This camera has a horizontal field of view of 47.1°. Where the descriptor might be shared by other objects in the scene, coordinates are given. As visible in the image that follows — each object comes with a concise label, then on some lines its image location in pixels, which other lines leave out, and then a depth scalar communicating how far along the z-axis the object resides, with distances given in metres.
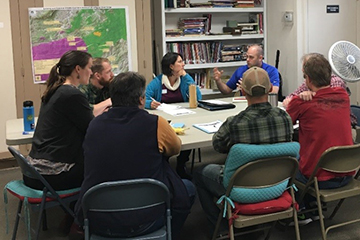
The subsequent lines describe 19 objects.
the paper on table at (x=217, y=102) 3.49
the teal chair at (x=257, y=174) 1.97
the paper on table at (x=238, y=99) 3.72
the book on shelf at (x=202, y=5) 5.23
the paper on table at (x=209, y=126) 2.60
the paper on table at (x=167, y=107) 3.45
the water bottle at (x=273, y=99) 3.03
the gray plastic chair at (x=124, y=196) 1.77
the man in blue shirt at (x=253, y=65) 4.10
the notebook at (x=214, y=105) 3.32
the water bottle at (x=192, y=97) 3.45
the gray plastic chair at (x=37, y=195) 2.14
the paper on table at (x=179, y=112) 3.22
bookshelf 5.14
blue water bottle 2.75
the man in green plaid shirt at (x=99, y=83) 3.29
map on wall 4.20
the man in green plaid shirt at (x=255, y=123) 2.03
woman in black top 2.34
